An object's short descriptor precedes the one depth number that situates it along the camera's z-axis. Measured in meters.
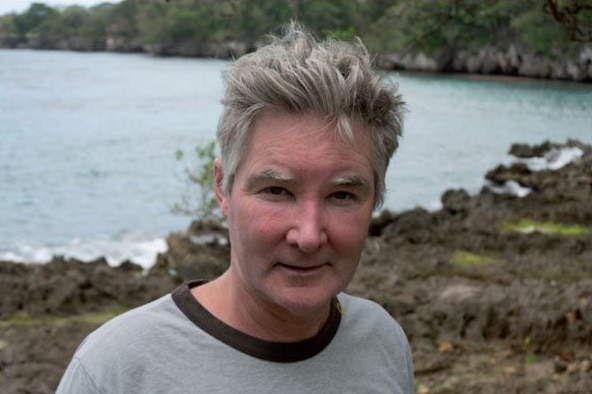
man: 1.63
